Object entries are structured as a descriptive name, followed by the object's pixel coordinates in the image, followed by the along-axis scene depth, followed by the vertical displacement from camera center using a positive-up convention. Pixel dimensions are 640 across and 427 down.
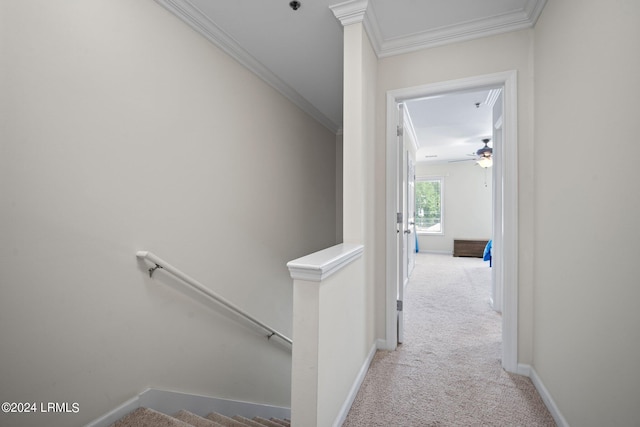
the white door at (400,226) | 2.34 -0.14
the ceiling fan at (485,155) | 5.02 +0.97
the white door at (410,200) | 4.45 +0.15
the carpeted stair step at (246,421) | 1.88 -1.52
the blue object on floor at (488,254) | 5.82 -0.95
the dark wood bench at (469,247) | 7.13 -0.98
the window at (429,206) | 8.00 +0.08
